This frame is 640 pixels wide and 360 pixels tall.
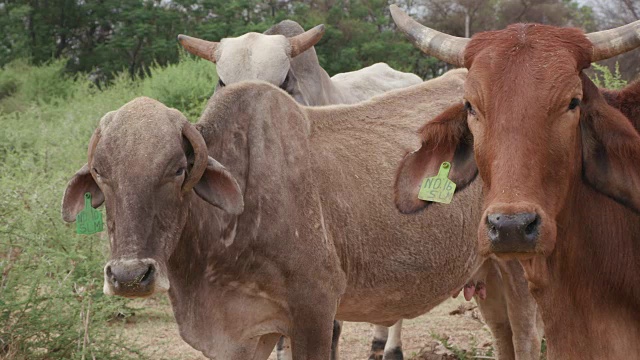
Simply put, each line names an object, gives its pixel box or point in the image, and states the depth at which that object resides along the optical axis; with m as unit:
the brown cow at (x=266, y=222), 4.53
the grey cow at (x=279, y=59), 7.90
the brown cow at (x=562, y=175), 3.51
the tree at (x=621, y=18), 17.75
